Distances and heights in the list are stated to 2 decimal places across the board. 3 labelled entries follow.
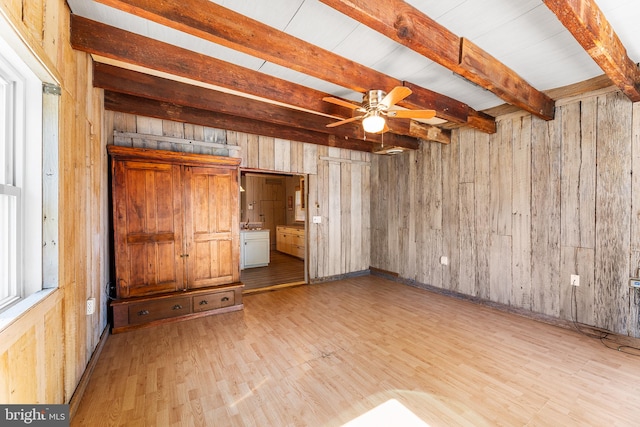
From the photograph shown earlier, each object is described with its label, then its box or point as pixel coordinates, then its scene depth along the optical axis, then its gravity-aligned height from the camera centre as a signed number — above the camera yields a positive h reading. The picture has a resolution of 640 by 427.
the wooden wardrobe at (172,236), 3.08 -0.29
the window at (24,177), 1.32 +0.20
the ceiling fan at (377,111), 2.41 +0.98
